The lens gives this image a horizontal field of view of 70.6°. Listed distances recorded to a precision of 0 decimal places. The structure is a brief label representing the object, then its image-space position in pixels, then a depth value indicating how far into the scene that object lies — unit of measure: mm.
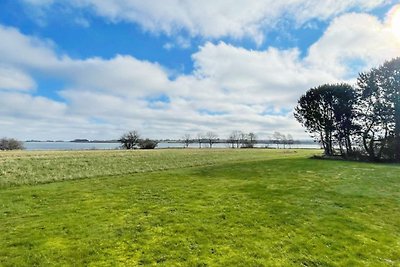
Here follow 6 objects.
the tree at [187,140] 196150
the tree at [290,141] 191875
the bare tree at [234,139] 174500
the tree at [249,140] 150775
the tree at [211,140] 188375
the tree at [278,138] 191812
